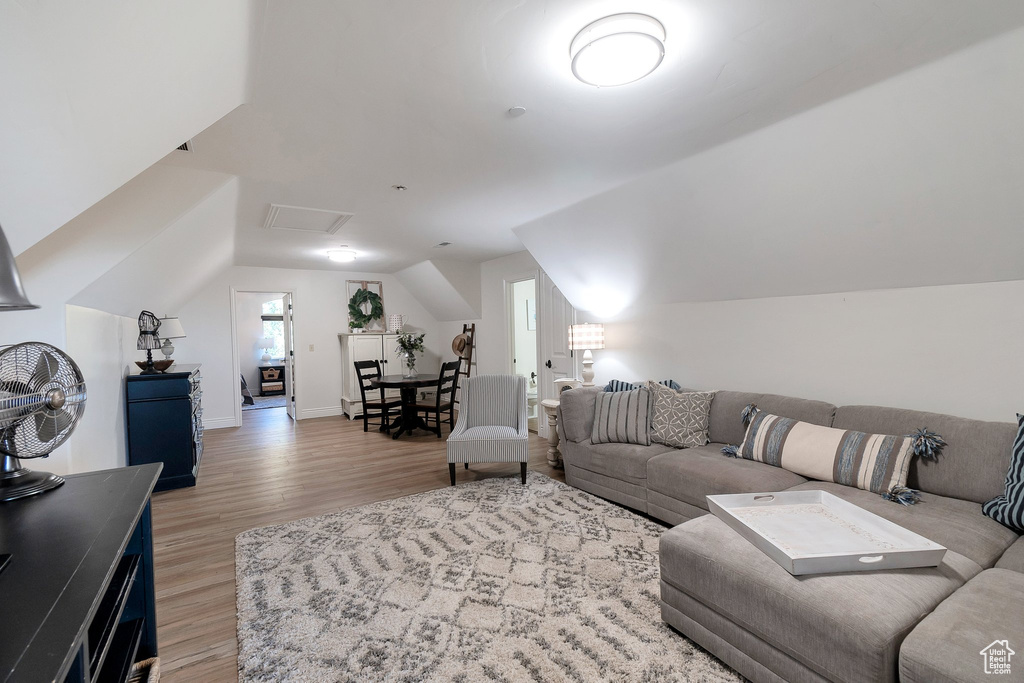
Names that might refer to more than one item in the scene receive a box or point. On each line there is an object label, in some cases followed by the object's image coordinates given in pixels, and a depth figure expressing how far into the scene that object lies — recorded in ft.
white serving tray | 5.07
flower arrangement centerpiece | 21.18
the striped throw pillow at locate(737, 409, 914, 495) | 7.50
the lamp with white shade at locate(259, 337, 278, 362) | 35.24
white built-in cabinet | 23.68
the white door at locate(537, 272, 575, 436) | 17.61
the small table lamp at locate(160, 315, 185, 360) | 15.05
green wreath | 24.88
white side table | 14.60
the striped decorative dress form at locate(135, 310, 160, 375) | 13.56
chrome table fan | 4.32
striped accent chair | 12.64
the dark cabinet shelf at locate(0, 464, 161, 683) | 2.39
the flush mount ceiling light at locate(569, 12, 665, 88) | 5.27
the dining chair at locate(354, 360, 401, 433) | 20.43
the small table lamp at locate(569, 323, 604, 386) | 14.58
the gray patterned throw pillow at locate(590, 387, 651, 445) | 11.46
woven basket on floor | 5.00
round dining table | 19.22
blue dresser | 12.64
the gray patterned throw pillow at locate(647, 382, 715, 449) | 10.78
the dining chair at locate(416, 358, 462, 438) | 19.24
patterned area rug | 5.88
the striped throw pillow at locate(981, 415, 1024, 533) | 6.15
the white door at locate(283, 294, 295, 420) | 24.00
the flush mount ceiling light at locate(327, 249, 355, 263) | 19.17
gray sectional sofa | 4.26
